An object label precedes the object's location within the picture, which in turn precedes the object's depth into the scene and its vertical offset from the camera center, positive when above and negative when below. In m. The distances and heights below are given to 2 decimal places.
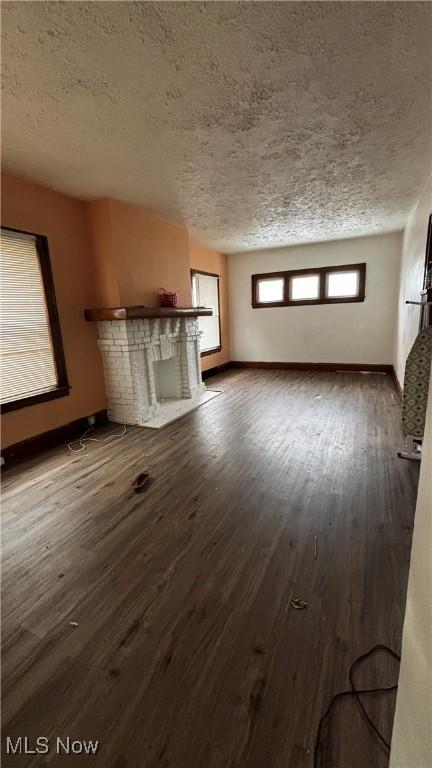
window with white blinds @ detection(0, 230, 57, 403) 2.89 +0.00
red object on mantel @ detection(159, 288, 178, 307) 4.27 +0.23
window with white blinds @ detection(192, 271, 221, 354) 6.02 +0.22
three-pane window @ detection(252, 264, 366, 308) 6.14 +0.47
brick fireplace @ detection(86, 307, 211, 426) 3.71 -0.43
